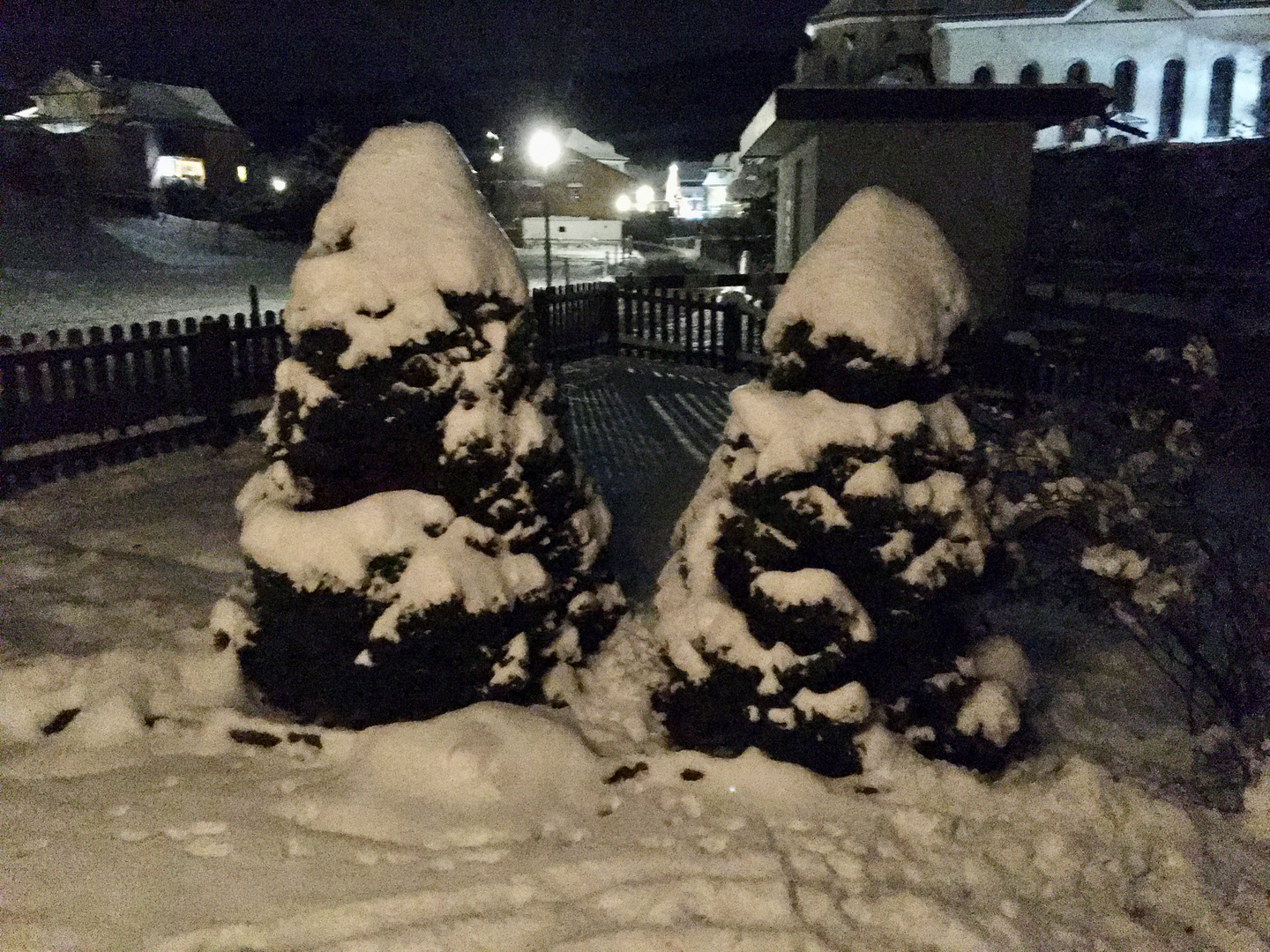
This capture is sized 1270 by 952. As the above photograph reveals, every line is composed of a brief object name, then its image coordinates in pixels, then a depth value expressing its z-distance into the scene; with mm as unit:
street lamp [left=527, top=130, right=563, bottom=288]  16703
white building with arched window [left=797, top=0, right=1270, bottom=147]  33375
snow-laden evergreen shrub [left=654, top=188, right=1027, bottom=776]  4141
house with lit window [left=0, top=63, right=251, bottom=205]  43625
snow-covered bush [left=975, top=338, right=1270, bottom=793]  4469
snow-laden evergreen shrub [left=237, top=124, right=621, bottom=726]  4418
